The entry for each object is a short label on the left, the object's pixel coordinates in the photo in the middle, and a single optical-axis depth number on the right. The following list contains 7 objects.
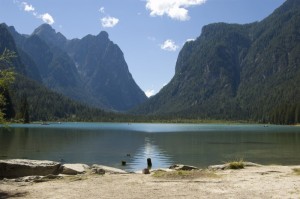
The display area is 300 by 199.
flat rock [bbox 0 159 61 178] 30.80
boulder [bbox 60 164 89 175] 32.62
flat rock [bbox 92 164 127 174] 33.44
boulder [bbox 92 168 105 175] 31.74
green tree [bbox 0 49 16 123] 25.20
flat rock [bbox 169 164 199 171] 35.83
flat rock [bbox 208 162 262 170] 34.88
